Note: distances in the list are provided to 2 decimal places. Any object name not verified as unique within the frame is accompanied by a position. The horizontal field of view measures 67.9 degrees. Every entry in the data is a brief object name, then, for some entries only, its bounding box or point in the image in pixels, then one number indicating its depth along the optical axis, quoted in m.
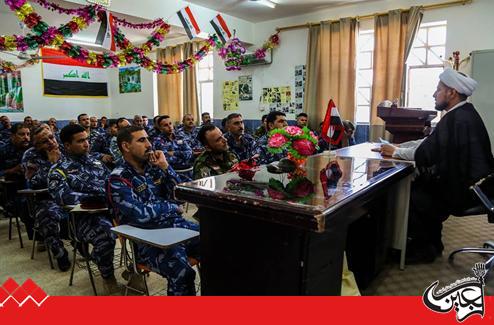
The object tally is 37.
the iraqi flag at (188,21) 5.50
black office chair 2.48
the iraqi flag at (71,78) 8.64
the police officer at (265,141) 3.36
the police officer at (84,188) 2.48
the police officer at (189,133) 5.33
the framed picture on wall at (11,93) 7.84
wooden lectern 3.61
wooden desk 1.41
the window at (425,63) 5.68
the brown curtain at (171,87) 8.58
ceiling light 5.97
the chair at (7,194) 3.61
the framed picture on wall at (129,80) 9.52
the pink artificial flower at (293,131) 2.00
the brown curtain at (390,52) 5.68
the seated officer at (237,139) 3.72
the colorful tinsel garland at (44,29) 3.97
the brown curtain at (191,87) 8.29
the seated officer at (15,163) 3.64
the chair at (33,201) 2.83
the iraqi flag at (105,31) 4.52
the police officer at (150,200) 1.86
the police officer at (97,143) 5.60
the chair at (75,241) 2.41
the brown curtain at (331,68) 6.24
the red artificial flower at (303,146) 2.01
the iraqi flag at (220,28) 6.10
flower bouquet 1.99
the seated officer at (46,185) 2.92
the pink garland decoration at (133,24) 4.43
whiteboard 4.80
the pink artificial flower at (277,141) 1.98
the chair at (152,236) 1.59
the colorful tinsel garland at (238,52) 6.73
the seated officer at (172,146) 4.38
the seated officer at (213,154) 2.80
